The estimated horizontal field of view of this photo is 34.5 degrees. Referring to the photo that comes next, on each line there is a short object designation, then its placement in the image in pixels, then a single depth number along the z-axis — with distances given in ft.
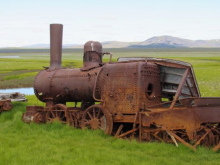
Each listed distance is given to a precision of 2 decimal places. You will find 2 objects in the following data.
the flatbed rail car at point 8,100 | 53.78
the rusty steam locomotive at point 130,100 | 33.30
